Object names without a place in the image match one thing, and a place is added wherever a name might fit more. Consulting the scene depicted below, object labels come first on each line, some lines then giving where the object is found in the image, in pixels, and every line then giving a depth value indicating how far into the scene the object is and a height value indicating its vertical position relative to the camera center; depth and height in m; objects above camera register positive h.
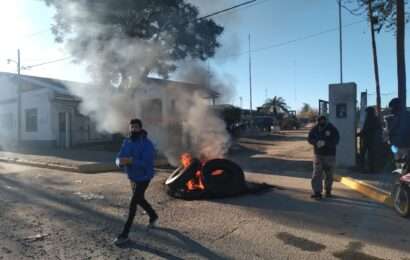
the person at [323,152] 7.39 -0.41
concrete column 11.32 +0.38
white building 23.61 +1.24
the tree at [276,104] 69.69 +4.93
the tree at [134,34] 14.96 +4.02
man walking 5.14 -0.35
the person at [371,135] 10.27 -0.14
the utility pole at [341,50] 23.06 +4.88
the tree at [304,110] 67.45 +4.12
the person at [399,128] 6.34 +0.02
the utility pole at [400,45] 11.53 +2.49
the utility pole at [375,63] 14.94 +2.93
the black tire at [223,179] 7.61 -0.93
